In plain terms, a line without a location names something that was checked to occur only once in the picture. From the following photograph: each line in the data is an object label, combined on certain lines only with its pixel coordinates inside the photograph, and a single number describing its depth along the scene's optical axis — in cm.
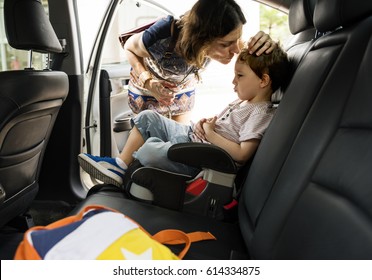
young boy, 156
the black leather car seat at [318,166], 88
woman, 178
